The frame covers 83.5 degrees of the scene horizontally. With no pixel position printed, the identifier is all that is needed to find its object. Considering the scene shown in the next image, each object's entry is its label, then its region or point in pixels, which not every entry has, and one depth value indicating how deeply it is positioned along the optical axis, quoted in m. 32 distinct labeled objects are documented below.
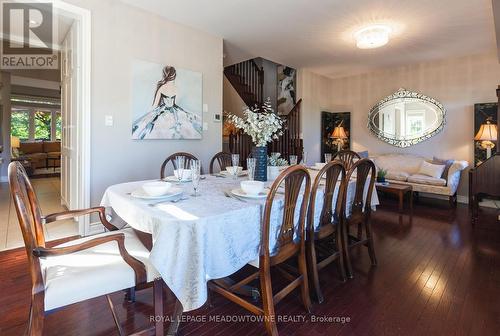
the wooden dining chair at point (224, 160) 3.27
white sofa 4.51
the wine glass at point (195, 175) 1.73
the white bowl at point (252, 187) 1.68
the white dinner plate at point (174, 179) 2.22
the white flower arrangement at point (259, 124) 2.12
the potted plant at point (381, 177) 4.53
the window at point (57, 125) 10.51
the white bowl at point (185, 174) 2.12
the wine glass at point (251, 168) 2.09
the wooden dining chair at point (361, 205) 2.24
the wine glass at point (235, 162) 2.47
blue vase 2.22
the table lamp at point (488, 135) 4.36
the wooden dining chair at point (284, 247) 1.47
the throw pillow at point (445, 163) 4.76
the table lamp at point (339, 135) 6.36
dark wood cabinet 3.62
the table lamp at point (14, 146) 7.00
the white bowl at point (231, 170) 2.52
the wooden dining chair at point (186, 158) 2.67
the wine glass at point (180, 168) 2.07
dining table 1.25
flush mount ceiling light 3.57
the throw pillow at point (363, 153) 5.89
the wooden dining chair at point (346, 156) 3.18
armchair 1.12
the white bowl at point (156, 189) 1.62
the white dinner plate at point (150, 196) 1.59
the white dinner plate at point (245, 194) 1.66
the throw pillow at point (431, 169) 4.77
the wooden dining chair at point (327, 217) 1.86
